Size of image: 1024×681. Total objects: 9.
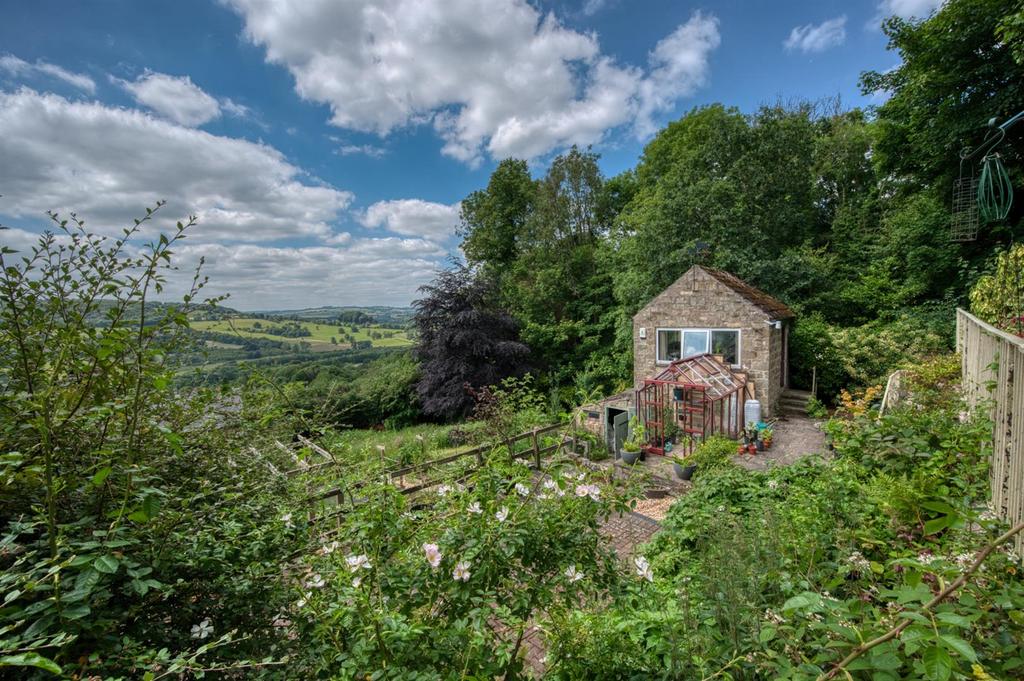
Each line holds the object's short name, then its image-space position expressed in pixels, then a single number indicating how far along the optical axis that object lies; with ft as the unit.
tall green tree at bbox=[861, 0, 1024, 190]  29.14
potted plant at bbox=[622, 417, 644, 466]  26.94
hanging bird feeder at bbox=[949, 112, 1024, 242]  26.30
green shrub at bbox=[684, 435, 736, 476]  22.55
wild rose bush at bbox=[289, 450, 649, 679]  4.64
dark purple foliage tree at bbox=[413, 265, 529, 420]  50.39
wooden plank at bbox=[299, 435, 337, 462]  7.25
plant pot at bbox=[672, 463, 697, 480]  24.97
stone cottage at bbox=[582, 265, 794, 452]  32.09
